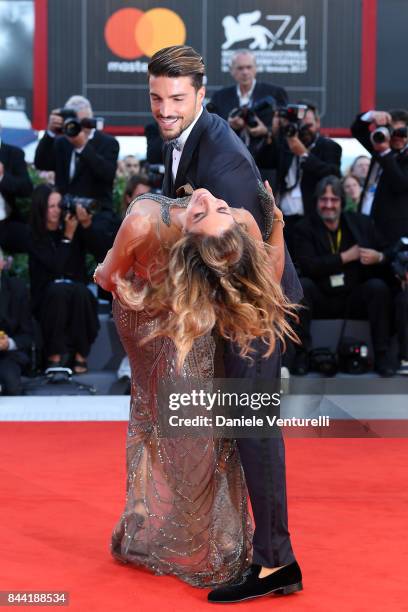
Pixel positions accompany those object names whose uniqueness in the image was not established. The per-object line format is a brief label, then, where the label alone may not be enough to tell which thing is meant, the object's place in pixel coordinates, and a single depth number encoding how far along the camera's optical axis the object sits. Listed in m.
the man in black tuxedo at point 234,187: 2.86
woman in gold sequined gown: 2.70
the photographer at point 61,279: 6.54
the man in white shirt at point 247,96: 6.80
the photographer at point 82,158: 6.80
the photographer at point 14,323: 6.29
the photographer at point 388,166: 6.77
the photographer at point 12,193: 6.90
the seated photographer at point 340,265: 6.73
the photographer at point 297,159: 6.86
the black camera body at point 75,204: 6.71
